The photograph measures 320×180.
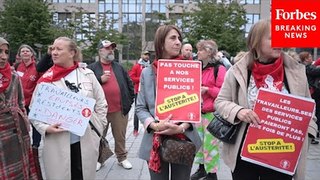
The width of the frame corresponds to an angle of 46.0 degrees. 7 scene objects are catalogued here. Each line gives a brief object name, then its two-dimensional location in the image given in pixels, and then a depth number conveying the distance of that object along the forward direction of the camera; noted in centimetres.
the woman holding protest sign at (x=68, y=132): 323
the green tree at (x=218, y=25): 2602
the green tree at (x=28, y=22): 2789
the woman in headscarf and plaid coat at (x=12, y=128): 313
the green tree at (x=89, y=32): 2562
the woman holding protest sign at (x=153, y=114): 304
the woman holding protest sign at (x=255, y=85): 262
